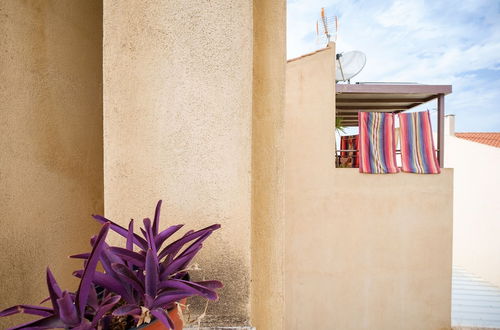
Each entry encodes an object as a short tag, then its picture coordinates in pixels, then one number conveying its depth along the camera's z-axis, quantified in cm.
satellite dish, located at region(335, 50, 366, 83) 520
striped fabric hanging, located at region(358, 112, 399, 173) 483
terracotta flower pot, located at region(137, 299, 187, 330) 64
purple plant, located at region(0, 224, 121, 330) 54
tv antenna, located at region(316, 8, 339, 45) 546
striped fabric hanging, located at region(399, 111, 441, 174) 483
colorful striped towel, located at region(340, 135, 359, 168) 552
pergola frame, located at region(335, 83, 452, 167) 494
